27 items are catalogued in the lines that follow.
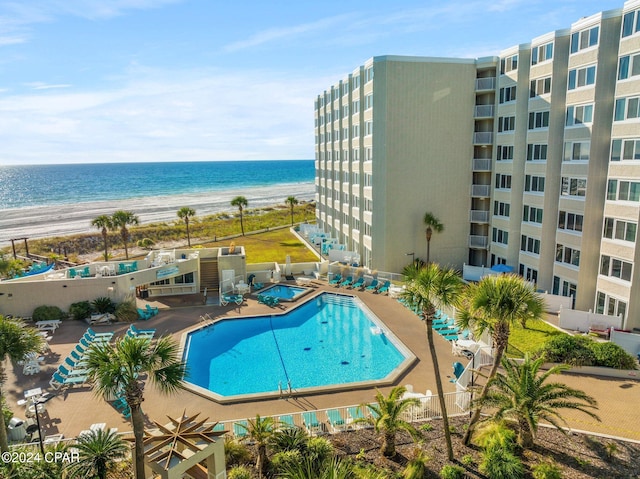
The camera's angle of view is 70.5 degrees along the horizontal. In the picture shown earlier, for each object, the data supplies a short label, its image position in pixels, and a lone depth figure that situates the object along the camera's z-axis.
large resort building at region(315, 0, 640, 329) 26.16
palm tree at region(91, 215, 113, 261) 43.50
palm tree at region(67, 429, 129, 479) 13.05
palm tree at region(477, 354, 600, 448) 14.98
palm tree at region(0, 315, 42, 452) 15.14
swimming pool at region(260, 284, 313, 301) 35.31
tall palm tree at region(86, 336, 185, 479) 11.33
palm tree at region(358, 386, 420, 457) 15.38
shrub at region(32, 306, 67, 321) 30.14
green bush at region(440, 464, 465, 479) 14.29
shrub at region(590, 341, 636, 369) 21.48
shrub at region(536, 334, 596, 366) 21.98
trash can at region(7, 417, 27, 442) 16.98
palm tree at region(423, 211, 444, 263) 38.97
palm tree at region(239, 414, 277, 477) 14.69
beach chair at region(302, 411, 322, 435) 17.11
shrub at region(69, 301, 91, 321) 30.45
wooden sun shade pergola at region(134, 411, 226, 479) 11.95
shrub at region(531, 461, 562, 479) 13.93
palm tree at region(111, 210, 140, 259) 44.03
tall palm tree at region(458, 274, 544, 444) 14.05
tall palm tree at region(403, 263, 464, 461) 14.19
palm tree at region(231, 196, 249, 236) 61.12
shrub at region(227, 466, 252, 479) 13.91
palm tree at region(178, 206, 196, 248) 53.53
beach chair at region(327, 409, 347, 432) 17.28
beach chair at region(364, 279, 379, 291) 36.59
